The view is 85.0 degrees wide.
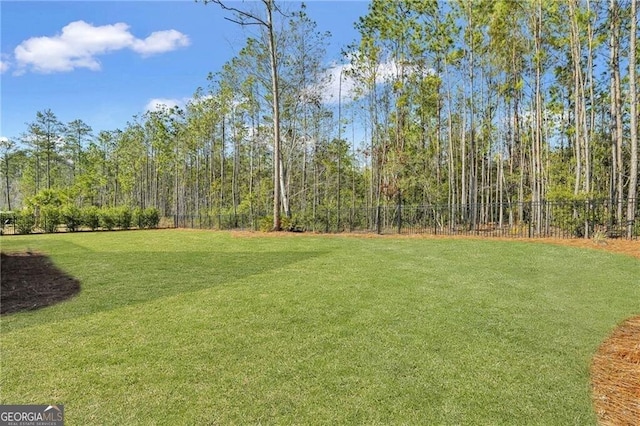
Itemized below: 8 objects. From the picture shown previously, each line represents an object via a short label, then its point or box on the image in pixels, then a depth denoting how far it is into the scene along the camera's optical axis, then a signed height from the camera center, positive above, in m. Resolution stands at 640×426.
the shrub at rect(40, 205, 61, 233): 17.75 -0.18
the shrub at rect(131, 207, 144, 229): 20.87 -0.21
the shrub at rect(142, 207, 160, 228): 21.31 -0.16
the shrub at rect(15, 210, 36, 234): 17.05 -0.37
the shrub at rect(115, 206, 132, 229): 19.97 -0.15
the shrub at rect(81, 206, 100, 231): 18.78 -0.19
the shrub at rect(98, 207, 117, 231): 19.33 -0.20
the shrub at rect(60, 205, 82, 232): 18.11 -0.13
